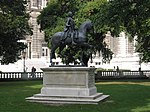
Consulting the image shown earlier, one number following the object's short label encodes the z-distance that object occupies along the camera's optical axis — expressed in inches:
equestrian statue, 886.4
